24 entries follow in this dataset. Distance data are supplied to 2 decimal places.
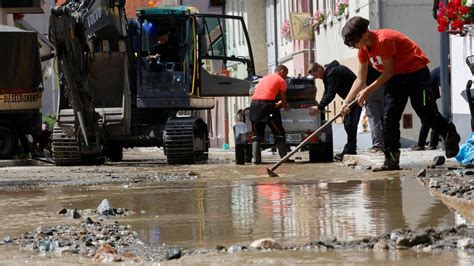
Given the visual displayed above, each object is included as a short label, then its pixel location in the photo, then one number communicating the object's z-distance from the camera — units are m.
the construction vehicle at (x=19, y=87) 30.05
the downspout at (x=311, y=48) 43.31
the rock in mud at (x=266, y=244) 7.40
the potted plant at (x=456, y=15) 19.91
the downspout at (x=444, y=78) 23.73
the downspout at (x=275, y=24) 53.80
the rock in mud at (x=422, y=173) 13.75
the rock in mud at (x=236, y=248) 7.37
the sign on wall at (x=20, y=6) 41.72
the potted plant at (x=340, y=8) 35.69
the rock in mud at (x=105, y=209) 10.48
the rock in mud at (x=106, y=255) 7.23
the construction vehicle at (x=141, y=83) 24.52
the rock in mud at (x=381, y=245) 7.12
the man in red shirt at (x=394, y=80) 14.90
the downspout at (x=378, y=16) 31.12
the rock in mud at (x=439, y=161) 15.63
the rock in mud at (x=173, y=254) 7.19
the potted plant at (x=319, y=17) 40.06
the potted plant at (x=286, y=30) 47.19
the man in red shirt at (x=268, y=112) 21.86
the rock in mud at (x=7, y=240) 8.42
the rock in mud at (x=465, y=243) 6.99
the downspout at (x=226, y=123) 61.90
